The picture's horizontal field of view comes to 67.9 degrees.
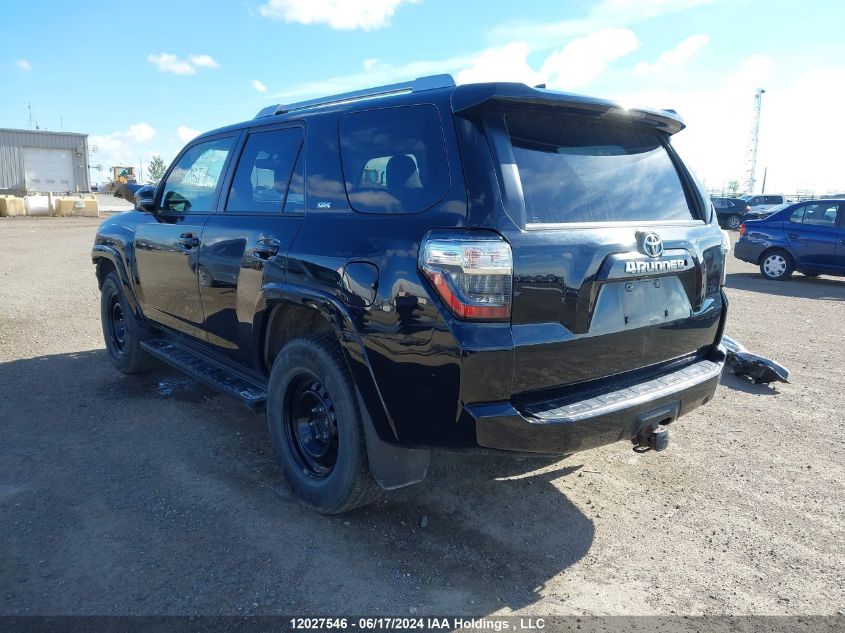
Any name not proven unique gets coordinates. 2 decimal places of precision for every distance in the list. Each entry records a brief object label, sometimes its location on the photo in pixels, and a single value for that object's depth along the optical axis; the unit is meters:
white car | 29.91
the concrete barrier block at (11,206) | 27.75
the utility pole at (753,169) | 82.44
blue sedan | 11.47
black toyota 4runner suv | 2.45
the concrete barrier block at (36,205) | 29.03
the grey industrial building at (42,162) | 46.66
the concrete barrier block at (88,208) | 30.56
